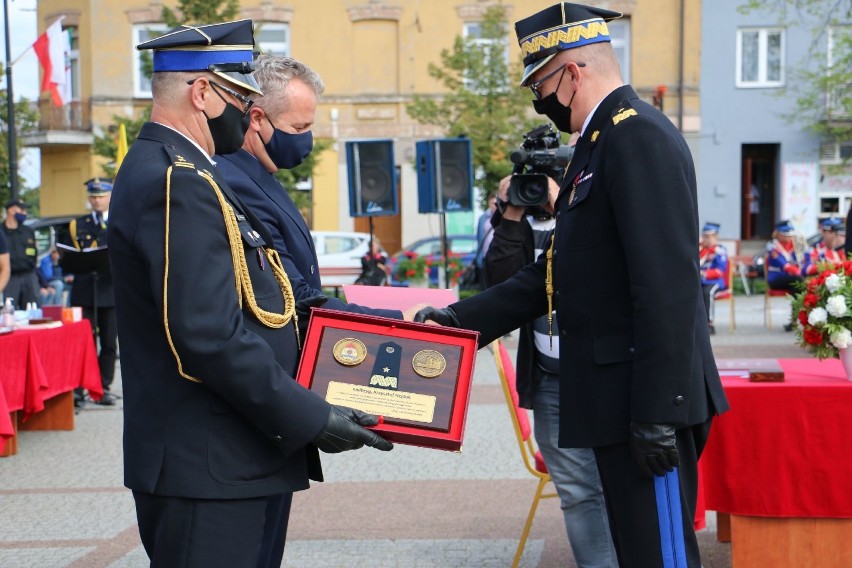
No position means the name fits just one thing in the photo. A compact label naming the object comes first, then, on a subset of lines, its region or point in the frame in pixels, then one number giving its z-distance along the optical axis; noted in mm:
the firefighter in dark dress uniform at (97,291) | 10969
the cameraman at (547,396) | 4680
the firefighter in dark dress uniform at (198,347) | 2807
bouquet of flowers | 4965
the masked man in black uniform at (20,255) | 14414
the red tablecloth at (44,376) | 8461
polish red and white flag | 20125
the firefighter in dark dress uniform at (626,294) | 3141
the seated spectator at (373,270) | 16531
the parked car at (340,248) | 25047
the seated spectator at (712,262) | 16281
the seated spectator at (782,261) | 17109
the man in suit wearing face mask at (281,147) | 3914
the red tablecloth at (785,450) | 4676
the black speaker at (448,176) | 16500
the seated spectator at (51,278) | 19839
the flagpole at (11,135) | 18484
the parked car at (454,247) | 24009
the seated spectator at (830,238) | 16797
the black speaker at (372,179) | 15930
